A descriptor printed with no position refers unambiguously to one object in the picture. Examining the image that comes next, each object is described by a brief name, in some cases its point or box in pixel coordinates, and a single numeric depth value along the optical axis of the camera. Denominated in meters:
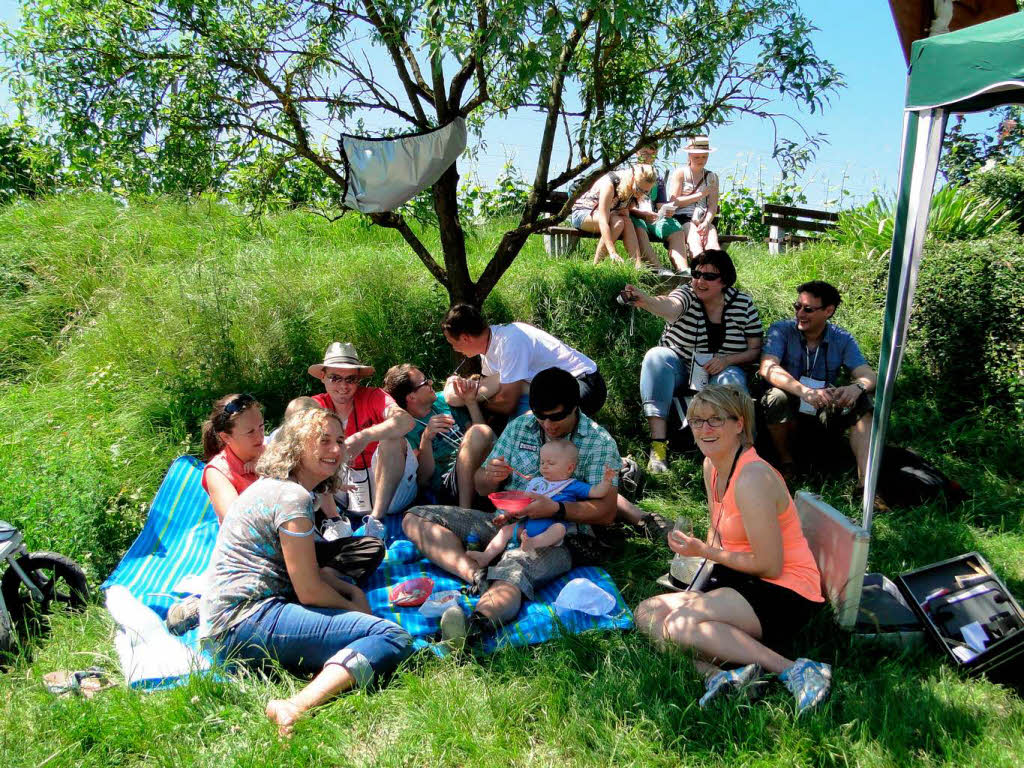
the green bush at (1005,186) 7.56
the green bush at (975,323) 5.55
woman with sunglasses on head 3.68
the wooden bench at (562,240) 8.02
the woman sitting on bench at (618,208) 7.38
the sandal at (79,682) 2.91
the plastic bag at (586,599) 3.41
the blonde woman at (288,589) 2.91
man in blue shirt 4.74
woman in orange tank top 2.91
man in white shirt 4.56
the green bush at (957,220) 7.11
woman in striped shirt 5.06
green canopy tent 2.88
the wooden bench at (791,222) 9.57
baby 3.81
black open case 2.91
